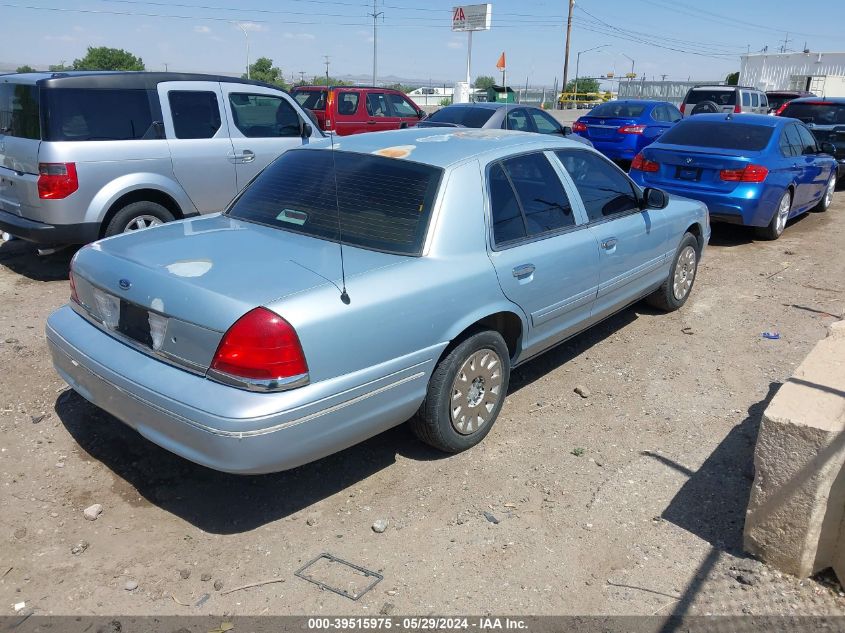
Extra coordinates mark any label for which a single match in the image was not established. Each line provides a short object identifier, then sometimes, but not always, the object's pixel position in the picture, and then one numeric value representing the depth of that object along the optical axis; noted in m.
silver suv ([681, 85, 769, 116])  19.67
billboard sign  44.09
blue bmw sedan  8.59
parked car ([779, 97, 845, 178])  13.92
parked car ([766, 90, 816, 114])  24.94
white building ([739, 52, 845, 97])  37.62
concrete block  2.88
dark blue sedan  14.73
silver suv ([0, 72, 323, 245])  6.45
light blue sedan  3.02
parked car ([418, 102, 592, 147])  12.27
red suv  13.80
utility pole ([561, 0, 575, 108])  45.72
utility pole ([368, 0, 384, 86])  35.25
